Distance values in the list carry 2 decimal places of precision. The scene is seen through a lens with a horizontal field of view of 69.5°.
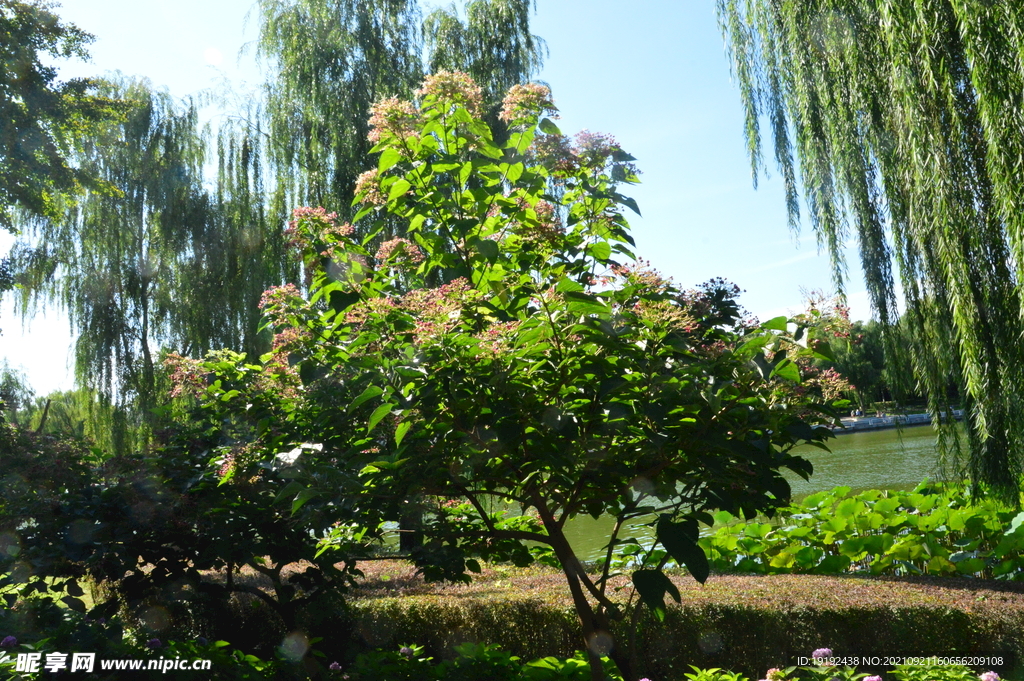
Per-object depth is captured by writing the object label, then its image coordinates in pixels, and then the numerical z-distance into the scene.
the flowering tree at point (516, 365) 2.15
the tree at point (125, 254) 11.41
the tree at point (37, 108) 9.62
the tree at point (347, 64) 10.02
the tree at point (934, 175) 3.68
